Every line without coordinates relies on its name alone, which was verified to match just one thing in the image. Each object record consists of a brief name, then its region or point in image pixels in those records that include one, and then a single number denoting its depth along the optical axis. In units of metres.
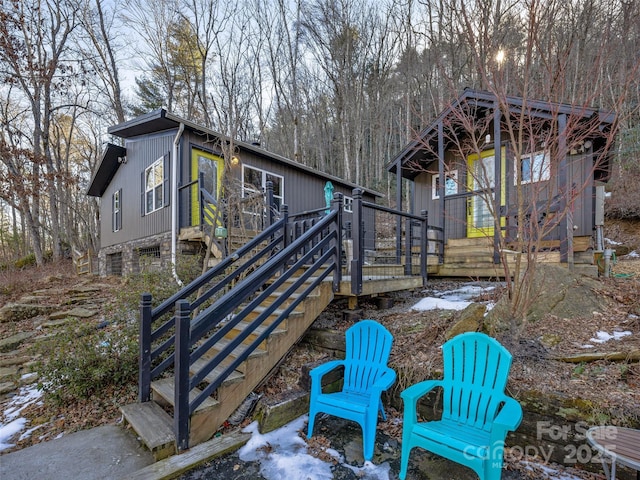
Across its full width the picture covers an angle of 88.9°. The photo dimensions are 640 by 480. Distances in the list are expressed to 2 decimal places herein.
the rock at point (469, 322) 3.24
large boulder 3.45
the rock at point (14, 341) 5.29
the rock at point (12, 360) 4.69
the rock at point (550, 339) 3.14
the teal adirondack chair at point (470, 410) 2.01
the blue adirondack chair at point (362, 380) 2.51
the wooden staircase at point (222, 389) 2.58
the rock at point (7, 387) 3.90
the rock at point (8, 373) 4.26
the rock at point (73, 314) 6.59
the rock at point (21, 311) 6.63
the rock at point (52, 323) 6.04
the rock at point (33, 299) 7.52
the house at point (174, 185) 7.72
